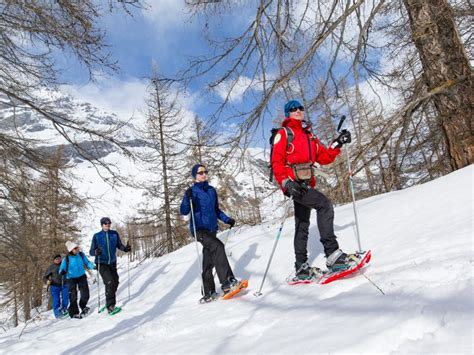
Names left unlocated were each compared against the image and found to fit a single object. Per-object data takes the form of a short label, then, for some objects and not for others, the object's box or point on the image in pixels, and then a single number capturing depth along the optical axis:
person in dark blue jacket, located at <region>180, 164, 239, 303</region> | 4.79
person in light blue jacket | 7.88
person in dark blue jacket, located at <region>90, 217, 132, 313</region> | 6.89
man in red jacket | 3.67
